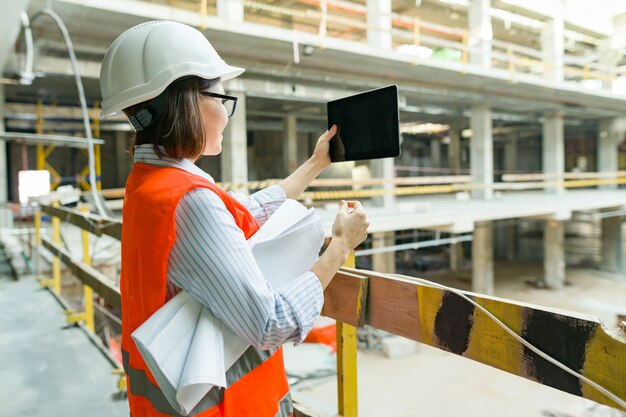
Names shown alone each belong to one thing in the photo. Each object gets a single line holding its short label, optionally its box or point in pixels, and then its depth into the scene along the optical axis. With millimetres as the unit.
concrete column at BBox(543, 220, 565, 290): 17656
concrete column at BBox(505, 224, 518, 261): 23203
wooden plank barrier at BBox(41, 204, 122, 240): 2867
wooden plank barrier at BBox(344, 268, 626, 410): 899
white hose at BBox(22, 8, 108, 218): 3945
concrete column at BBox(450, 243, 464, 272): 19156
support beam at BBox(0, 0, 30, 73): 3842
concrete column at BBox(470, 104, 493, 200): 15055
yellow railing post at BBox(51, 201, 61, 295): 5055
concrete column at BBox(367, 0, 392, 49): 10203
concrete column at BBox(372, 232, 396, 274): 14894
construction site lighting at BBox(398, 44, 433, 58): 10312
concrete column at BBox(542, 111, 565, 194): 18016
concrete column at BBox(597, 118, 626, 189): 20828
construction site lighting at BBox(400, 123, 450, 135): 19078
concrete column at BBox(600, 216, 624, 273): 19562
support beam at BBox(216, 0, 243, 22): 8078
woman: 1064
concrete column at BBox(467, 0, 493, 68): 12758
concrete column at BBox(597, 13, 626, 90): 18562
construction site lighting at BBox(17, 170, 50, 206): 5402
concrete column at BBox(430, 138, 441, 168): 24938
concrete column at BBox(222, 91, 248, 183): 9656
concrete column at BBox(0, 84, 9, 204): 8680
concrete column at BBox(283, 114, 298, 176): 15344
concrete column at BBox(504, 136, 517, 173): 25875
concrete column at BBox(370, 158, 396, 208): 12422
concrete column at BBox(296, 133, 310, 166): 20967
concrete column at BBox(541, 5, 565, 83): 15672
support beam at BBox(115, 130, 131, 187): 17984
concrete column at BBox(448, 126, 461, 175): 21219
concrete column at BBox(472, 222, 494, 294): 16078
